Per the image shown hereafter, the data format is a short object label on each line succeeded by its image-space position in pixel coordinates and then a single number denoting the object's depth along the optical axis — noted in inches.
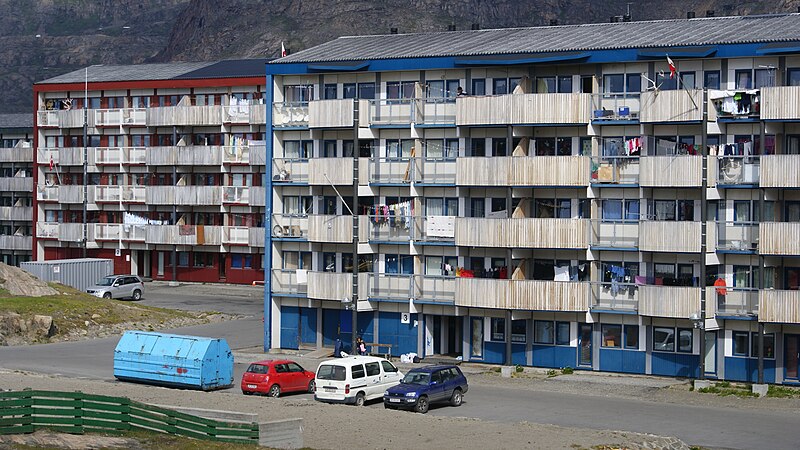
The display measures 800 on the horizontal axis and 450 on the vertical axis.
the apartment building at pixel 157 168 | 4266.7
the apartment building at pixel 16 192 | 4963.1
